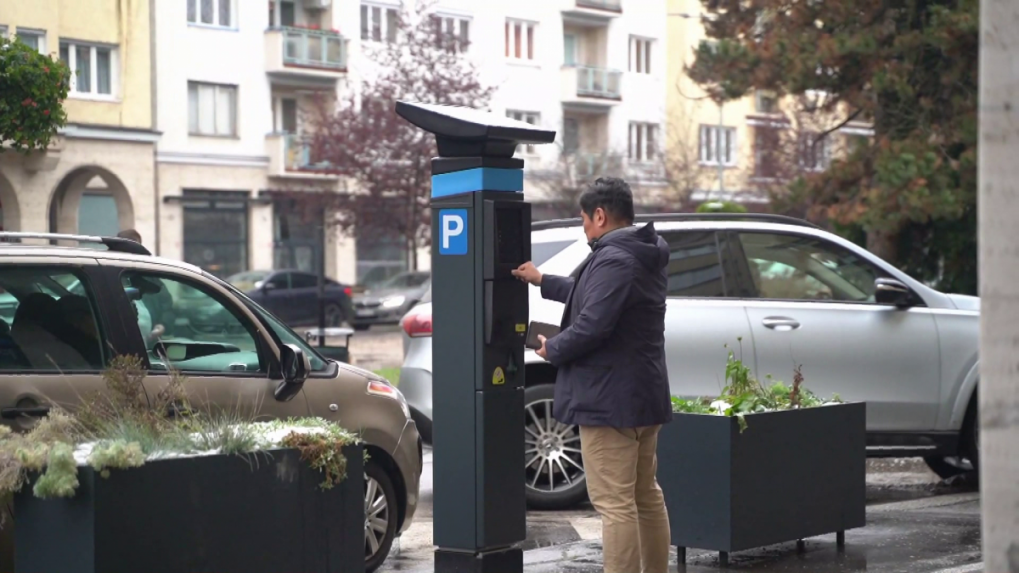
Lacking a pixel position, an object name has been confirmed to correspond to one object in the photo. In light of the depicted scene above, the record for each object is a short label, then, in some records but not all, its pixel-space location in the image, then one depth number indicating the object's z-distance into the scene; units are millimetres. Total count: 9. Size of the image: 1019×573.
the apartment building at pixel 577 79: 47062
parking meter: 6219
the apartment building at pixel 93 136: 35188
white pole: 3799
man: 6039
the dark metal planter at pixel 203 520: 4461
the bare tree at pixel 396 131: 41812
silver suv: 9602
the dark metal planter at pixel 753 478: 7184
